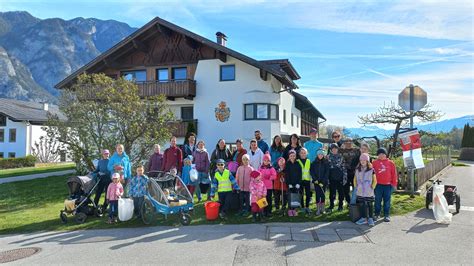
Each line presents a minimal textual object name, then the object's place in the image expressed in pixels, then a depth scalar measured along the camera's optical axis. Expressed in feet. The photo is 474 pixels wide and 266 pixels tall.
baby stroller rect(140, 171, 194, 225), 28.09
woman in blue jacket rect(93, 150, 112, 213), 32.01
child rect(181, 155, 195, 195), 34.50
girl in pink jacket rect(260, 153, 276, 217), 30.17
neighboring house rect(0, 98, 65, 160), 124.26
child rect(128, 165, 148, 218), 29.78
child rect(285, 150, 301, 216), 29.79
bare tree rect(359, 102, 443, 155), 75.89
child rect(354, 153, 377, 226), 28.07
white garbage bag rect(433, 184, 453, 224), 27.86
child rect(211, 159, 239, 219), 30.35
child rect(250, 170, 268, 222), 28.56
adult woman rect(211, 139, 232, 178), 35.58
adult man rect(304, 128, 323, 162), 32.89
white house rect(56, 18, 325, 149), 78.02
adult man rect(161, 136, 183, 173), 35.06
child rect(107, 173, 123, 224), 29.73
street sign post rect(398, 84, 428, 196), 33.65
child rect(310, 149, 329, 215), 29.89
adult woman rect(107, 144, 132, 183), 31.40
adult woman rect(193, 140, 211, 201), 35.99
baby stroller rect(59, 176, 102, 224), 29.58
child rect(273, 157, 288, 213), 30.73
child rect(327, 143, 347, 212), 30.17
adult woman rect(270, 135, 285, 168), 34.12
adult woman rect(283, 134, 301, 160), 32.63
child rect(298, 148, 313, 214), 30.14
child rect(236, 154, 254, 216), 30.50
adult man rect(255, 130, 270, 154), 35.94
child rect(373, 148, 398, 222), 28.66
